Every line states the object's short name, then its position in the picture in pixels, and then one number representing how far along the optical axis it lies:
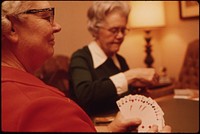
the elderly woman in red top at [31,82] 0.65
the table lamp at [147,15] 3.25
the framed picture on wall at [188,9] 3.29
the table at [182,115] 0.88
